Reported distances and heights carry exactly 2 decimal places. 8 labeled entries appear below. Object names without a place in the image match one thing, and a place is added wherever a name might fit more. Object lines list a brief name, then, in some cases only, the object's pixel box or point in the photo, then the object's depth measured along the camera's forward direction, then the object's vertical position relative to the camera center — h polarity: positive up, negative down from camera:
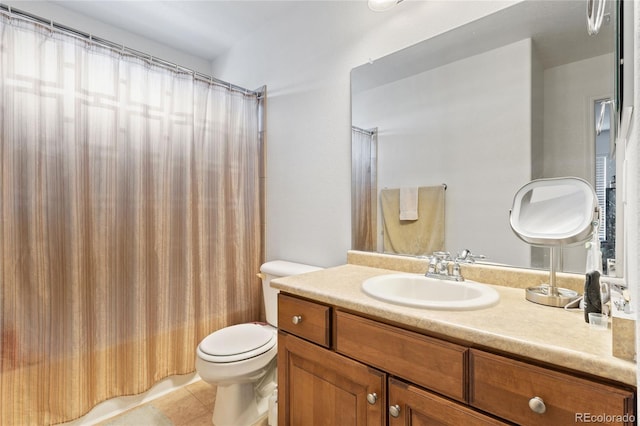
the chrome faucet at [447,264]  1.16 -0.23
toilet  1.39 -0.78
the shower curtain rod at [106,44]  1.28 +0.90
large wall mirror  0.97 +0.38
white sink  0.85 -0.30
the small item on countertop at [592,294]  0.72 -0.22
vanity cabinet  0.60 -0.46
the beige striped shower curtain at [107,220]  1.30 -0.05
